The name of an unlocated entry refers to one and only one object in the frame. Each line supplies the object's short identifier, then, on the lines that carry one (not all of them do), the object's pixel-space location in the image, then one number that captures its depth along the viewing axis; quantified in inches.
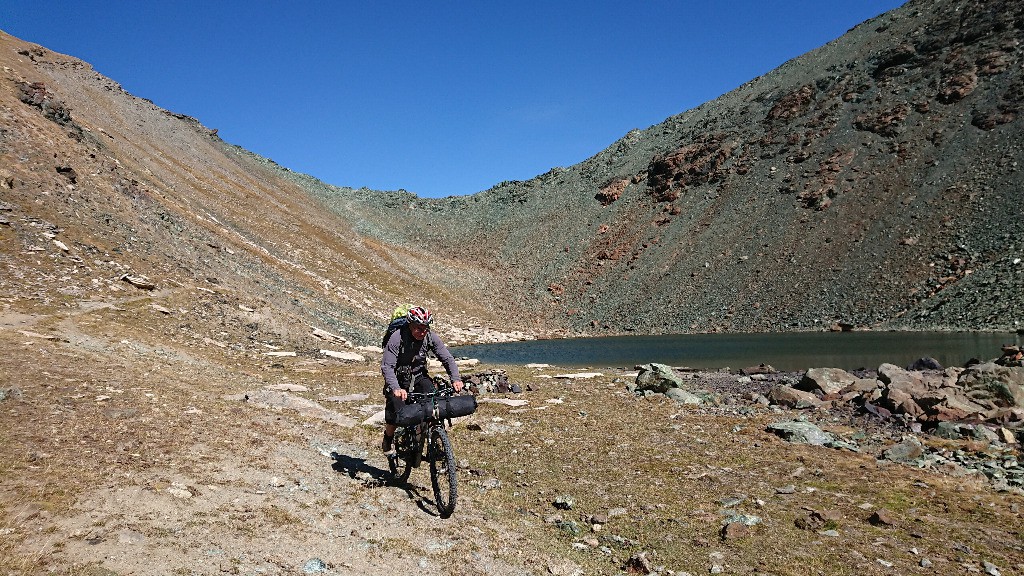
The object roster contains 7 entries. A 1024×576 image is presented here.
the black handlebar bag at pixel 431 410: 342.6
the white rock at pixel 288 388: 712.5
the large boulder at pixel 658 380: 868.2
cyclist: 354.9
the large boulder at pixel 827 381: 848.9
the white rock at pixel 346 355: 1157.7
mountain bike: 336.2
